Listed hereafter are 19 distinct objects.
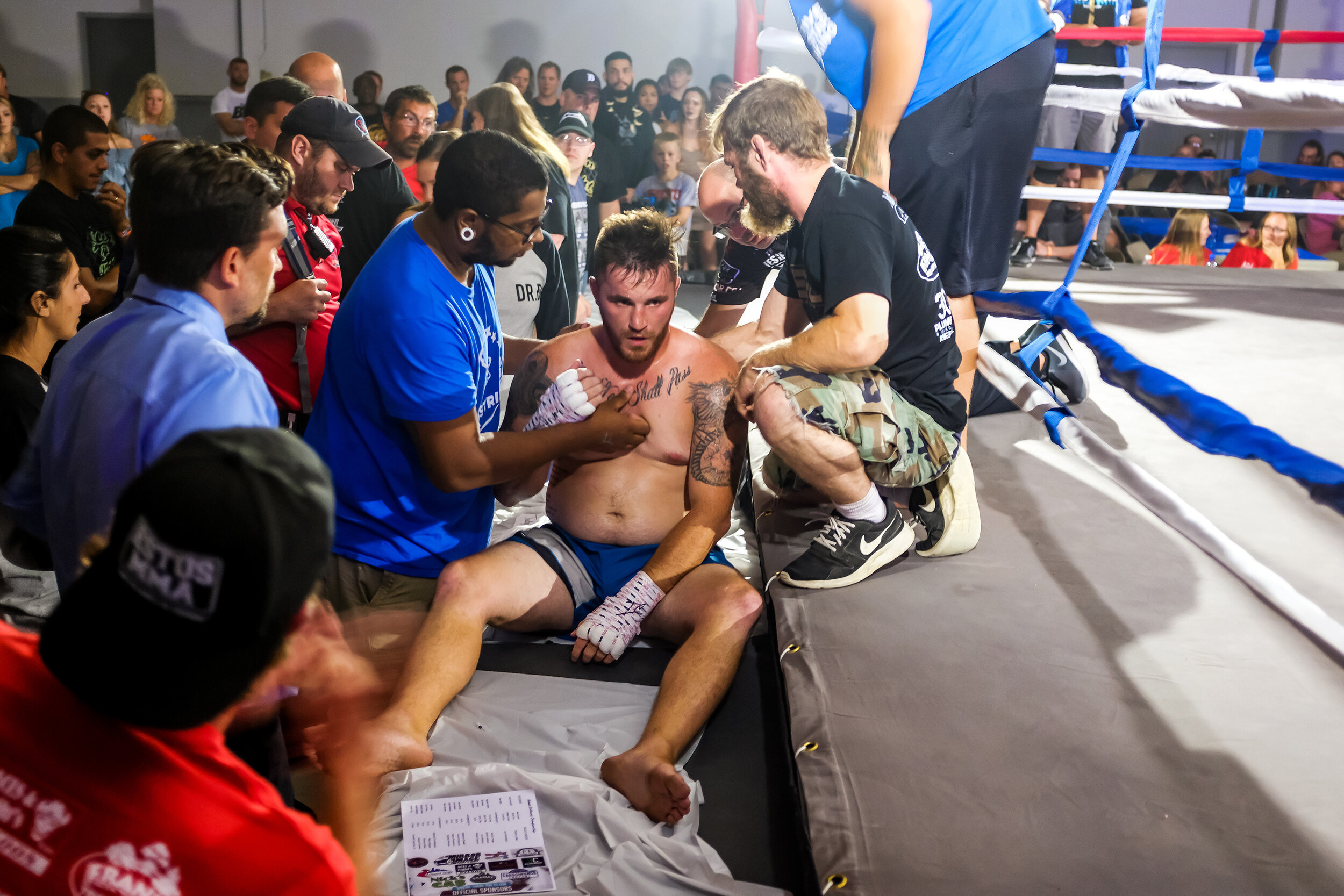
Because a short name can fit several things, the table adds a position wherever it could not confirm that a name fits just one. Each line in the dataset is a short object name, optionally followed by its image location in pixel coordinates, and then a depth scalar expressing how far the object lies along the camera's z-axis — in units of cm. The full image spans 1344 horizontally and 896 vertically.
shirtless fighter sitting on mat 209
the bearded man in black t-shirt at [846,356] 210
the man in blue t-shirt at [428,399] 203
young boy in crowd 687
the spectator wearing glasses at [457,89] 842
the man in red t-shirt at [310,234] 247
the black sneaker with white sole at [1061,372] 276
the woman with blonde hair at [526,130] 357
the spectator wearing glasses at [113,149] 643
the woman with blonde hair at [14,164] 447
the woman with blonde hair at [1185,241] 614
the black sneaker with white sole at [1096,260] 556
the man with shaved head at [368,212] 328
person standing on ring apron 236
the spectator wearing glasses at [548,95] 745
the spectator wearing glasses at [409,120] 433
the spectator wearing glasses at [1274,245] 600
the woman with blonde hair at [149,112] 745
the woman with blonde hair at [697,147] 729
